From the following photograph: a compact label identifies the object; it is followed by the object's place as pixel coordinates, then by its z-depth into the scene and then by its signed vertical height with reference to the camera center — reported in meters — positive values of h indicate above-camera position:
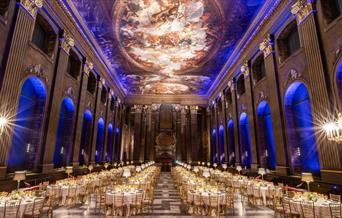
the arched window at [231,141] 16.79 +1.26
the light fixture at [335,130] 4.46 +0.61
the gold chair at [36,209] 4.61 -1.24
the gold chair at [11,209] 4.30 -1.15
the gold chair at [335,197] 5.13 -0.99
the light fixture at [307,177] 5.74 -0.54
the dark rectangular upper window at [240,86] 15.52 +5.27
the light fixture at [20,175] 5.61 -0.58
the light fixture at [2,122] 4.80 +0.71
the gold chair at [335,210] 4.42 -1.11
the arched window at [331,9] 7.03 +5.04
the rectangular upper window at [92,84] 15.17 +5.16
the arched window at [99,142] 16.66 +1.03
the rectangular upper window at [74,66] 12.23 +5.21
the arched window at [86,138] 13.46 +1.09
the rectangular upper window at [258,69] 12.36 +5.27
